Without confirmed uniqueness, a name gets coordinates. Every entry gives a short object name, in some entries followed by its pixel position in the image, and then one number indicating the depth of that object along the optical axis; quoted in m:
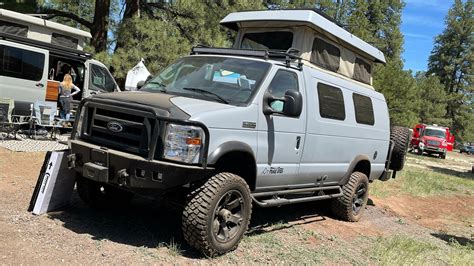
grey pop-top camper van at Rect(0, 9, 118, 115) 11.53
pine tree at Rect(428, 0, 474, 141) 62.69
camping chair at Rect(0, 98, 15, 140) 10.52
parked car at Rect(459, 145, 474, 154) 57.59
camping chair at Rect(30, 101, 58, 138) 11.41
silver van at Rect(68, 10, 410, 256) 4.79
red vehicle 34.12
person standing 12.43
